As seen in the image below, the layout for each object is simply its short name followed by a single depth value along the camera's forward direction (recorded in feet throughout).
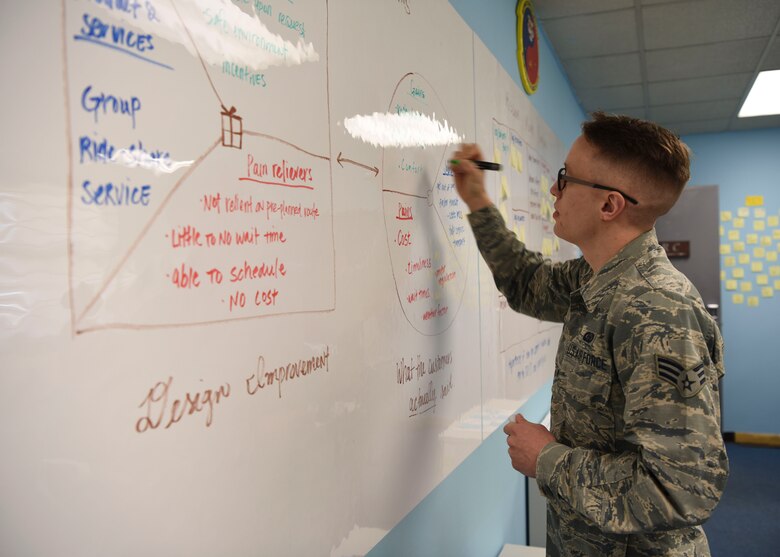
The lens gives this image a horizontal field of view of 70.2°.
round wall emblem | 7.57
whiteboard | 1.59
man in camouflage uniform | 3.01
